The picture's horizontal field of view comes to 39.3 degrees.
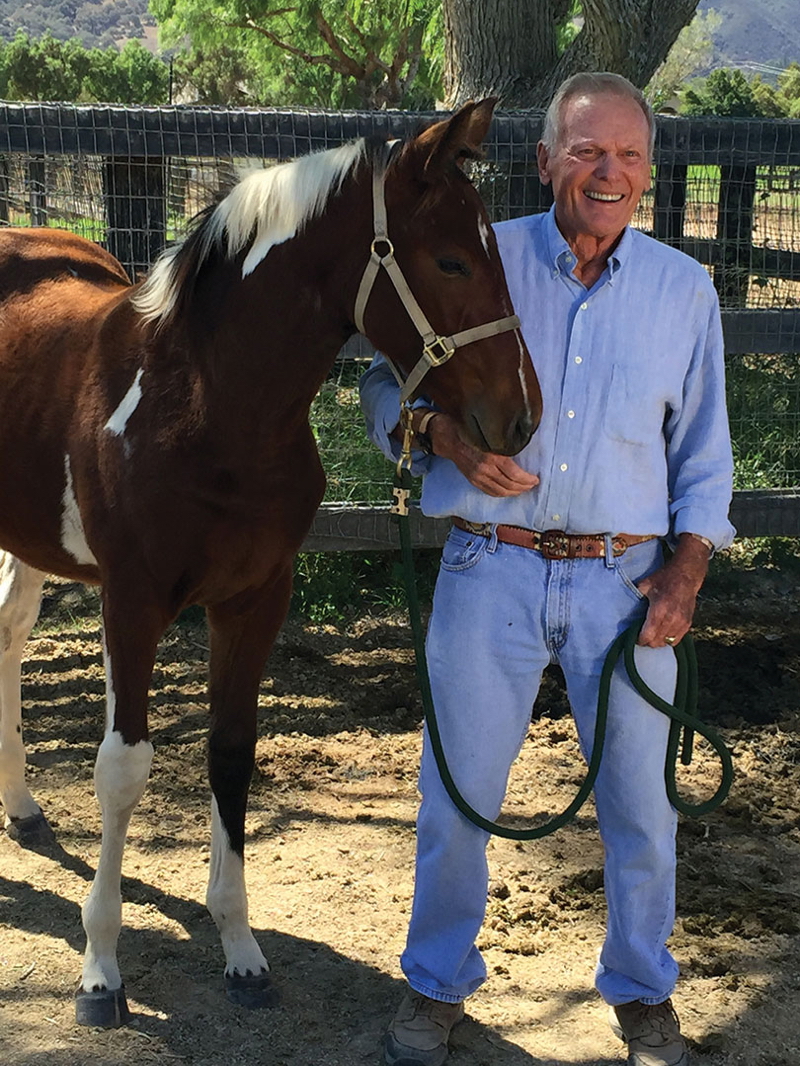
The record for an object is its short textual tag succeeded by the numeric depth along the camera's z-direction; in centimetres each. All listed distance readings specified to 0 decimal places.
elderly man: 230
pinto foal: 226
